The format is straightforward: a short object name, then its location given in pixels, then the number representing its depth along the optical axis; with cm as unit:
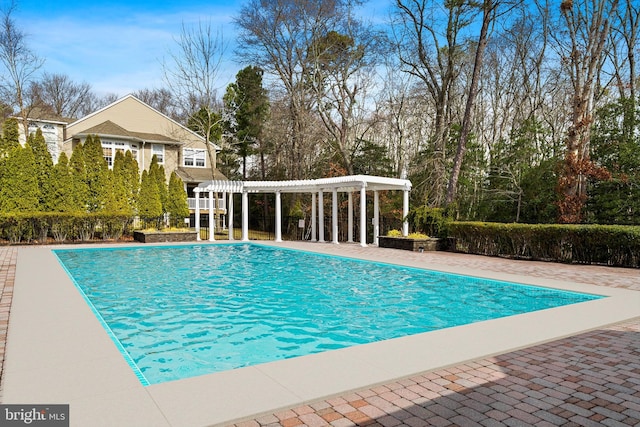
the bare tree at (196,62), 2414
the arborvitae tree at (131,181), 2214
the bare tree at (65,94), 3662
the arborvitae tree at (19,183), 1839
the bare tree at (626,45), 1911
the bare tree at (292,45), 2452
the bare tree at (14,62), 2492
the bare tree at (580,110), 1541
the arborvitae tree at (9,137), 1919
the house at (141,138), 2731
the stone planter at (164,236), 2008
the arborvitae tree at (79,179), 2041
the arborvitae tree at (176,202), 2365
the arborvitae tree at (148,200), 2233
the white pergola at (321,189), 1884
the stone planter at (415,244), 1723
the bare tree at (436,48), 2188
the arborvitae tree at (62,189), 1977
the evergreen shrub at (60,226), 1819
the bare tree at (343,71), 2522
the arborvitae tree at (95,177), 2098
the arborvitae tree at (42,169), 1953
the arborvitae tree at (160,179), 2312
